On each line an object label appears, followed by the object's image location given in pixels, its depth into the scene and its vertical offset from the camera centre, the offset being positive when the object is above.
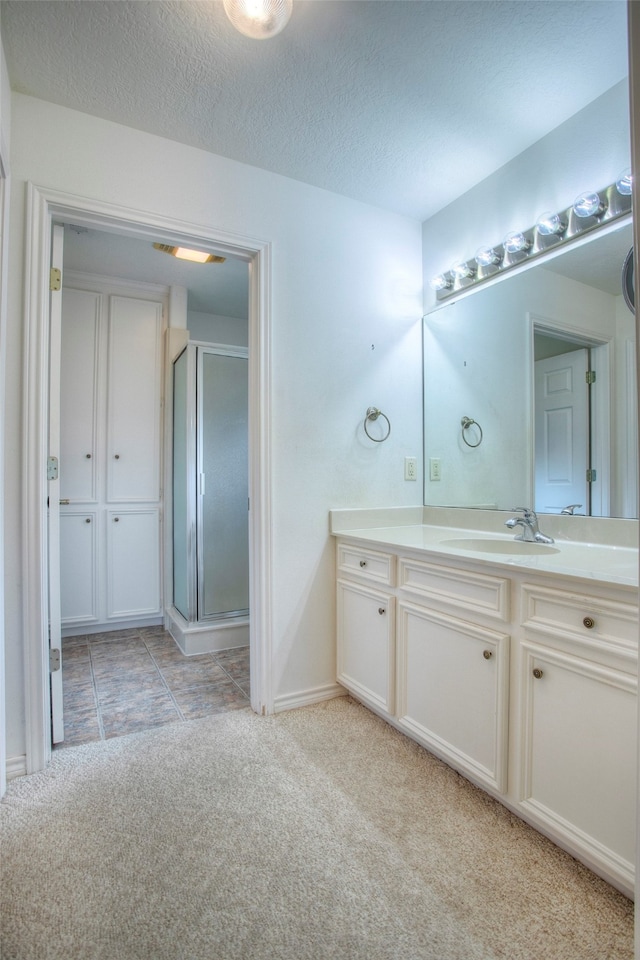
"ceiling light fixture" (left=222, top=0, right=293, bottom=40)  1.30 +1.29
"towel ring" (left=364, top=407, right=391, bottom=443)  2.36 +0.34
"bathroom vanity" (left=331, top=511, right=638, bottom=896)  1.15 -0.57
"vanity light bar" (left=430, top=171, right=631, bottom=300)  1.67 +0.99
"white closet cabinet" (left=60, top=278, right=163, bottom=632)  3.22 +0.18
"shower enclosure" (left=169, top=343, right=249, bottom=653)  3.00 -0.12
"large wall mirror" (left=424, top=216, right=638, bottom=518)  1.69 +0.40
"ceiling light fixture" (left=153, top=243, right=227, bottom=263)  2.84 +1.38
